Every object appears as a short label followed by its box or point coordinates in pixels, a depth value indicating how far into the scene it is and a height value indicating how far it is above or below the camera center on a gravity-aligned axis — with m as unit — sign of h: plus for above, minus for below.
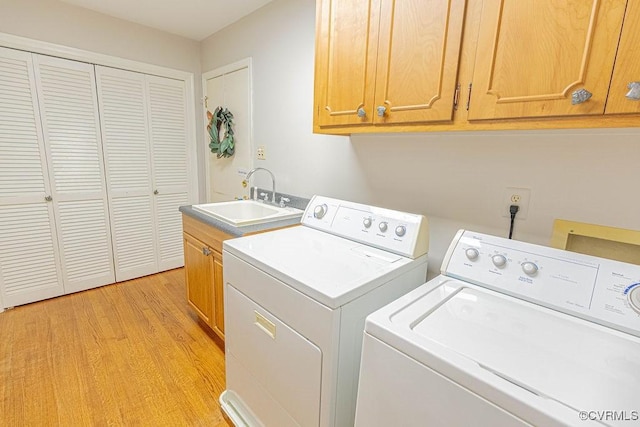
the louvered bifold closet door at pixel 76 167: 2.29 -0.13
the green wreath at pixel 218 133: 2.68 +0.23
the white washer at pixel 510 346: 0.57 -0.42
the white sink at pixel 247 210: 1.89 -0.37
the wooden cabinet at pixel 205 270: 1.78 -0.75
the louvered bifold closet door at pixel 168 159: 2.78 -0.04
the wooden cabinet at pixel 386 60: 0.98 +0.40
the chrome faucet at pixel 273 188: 2.22 -0.22
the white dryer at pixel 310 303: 0.94 -0.50
